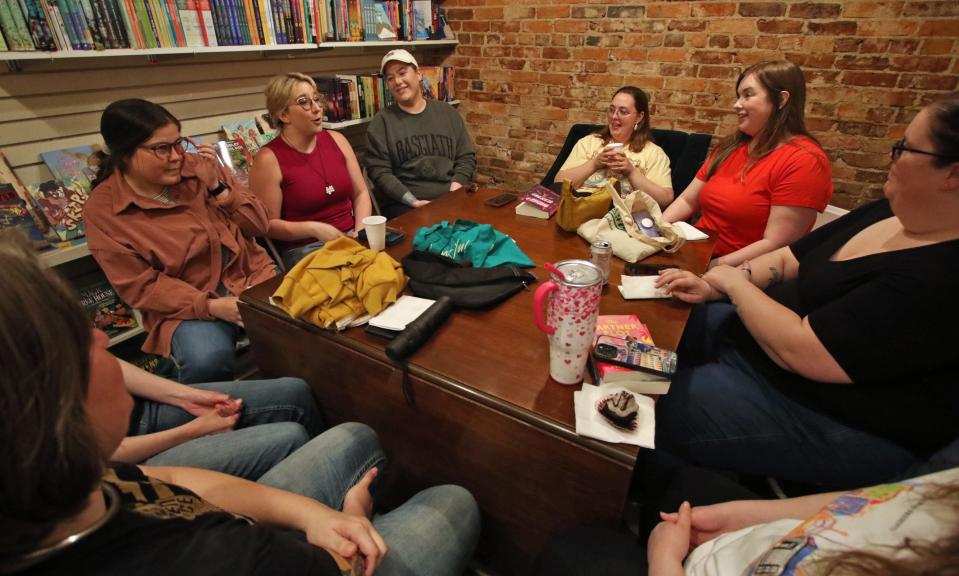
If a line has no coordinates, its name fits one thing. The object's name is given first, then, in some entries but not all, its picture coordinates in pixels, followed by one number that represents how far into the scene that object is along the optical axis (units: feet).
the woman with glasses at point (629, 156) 7.97
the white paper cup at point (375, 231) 4.96
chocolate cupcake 2.90
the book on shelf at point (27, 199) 5.52
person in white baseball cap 9.00
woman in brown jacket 5.01
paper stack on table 3.88
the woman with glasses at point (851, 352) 3.14
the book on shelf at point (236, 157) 7.88
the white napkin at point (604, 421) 2.85
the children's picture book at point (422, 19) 11.06
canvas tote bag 5.22
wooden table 3.07
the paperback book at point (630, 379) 3.22
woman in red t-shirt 5.83
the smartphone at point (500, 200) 6.95
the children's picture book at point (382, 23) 9.96
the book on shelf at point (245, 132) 8.14
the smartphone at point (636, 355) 3.20
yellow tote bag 5.70
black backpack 4.26
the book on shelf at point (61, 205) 5.86
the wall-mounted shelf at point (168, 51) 5.32
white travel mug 2.95
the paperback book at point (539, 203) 6.49
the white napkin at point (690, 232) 6.04
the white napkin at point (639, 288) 4.45
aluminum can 4.52
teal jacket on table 4.78
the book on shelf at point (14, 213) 5.50
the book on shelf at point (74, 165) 6.12
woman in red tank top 6.91
